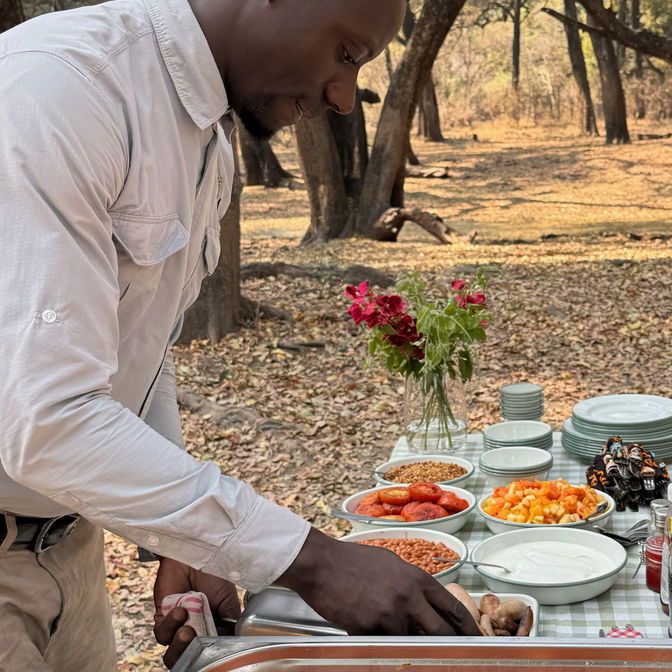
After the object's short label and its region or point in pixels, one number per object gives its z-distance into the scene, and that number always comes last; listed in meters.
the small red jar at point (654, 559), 1.79
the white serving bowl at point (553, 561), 1.79
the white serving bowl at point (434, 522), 2.18
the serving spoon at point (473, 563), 1.89
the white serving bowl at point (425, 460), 2.56
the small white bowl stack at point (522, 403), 3.01
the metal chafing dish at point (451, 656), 1.11
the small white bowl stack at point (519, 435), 2.73
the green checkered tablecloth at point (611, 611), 1.72
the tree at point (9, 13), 4.43
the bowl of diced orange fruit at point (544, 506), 2.12
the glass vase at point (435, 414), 2.88
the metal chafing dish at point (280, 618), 1.28
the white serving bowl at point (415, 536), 2.01
